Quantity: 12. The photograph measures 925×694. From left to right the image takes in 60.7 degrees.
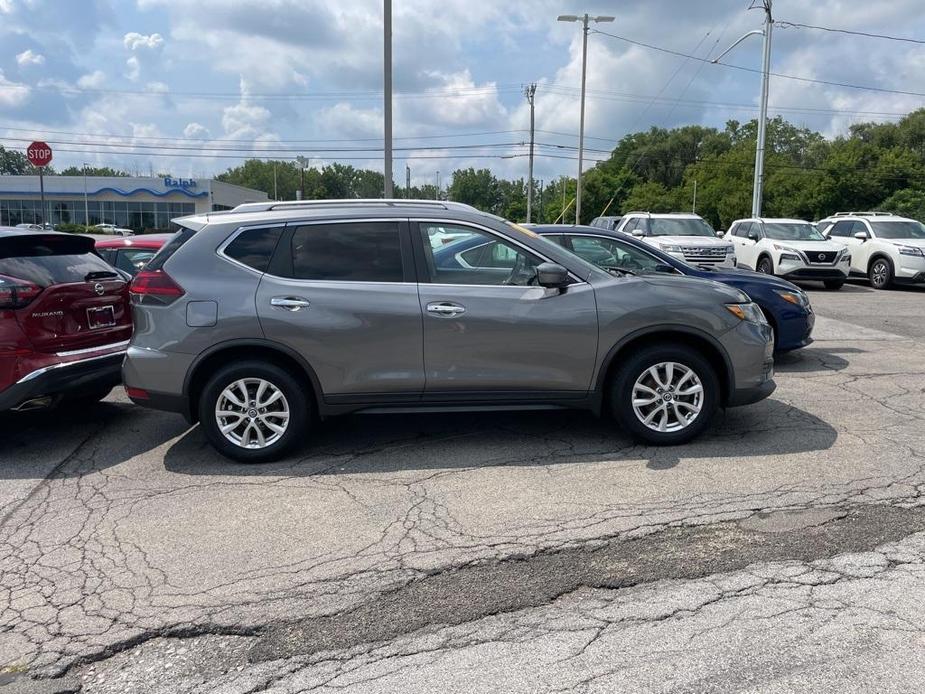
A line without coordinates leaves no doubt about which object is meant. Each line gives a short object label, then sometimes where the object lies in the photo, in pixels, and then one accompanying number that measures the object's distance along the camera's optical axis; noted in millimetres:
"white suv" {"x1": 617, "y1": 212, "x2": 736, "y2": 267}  17312
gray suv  5441
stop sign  14893
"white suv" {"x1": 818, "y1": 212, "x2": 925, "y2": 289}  18328
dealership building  69312
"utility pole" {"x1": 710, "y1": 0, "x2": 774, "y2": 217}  26984
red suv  5637
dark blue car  8578
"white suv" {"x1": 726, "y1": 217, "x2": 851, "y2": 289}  17750
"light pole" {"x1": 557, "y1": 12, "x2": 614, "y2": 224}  37312
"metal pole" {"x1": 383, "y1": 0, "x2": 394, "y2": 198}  16578
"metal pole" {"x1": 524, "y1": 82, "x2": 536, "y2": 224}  52281
